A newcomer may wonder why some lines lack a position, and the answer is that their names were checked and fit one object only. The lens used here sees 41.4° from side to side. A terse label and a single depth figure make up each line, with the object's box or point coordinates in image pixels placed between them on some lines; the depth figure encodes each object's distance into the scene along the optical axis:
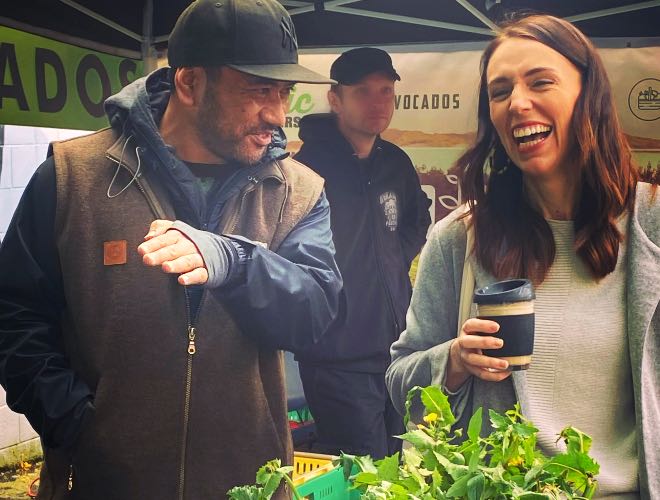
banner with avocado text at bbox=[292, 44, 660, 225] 2.43
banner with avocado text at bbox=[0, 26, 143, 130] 2.29
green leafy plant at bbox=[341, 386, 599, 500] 1.02
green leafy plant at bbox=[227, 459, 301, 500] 1.04
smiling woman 1.72
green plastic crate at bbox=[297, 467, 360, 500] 1.45
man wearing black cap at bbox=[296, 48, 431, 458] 2.48
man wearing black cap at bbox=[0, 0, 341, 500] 1.99
